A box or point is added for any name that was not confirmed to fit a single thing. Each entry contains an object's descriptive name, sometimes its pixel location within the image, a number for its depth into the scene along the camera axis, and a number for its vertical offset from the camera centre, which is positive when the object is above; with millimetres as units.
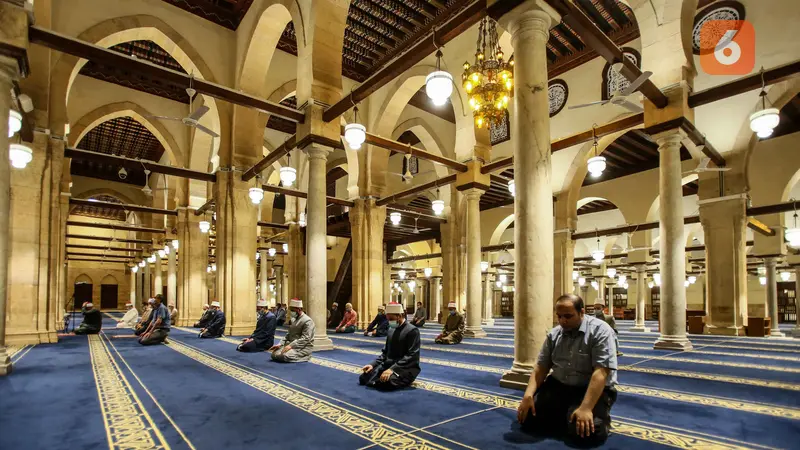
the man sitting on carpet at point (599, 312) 6770 -887
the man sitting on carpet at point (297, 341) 6188 -1195
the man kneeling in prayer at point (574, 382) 2779 -856
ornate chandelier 8461 +3260
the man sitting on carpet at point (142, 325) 11274 -1705
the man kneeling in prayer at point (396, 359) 4355 -1069
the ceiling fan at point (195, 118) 7469 +2407
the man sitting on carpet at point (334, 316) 13750 -1833
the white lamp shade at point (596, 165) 8359 +1687
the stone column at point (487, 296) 19328 -1849
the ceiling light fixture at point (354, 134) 7121 +1953
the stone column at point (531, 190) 4305 +646
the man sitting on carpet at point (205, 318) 11562 -1623
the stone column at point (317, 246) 7227 +171
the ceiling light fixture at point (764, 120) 6254 +1871
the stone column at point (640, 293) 15047 -1361
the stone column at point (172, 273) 16319 -573
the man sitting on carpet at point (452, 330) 8945 -1511
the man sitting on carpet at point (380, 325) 10852 -1691
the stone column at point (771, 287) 13022 -1037
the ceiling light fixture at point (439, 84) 5742 +2214
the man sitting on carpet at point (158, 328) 8711 -1399
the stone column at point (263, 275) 18186 -762
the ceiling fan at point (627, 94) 6118 +2347
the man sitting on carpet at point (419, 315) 13500 -1805
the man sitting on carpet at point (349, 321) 12117 -1775
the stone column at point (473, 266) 9148 -222
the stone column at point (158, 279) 17781 -839
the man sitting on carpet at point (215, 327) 9812 -1534
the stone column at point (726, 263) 10492 -238
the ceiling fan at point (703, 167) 9030 +1775
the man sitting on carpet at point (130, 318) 14211 -1941
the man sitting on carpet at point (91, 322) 11309 -1635
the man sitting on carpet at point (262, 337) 7410 -1344
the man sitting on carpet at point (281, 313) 11876 -1623
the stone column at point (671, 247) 7301 +106
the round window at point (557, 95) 13531 +4875
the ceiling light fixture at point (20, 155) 6582 +1540
